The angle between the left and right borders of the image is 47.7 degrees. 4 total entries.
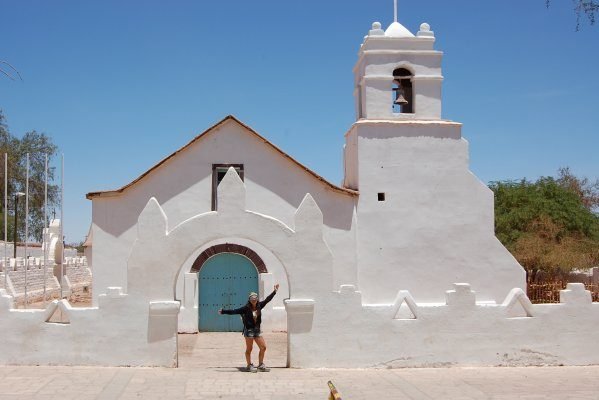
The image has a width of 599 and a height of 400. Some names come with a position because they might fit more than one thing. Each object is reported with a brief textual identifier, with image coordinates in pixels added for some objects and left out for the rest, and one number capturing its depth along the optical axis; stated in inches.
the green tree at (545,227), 1043.3
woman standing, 445.4
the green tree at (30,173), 1774.4
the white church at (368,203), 679.1
